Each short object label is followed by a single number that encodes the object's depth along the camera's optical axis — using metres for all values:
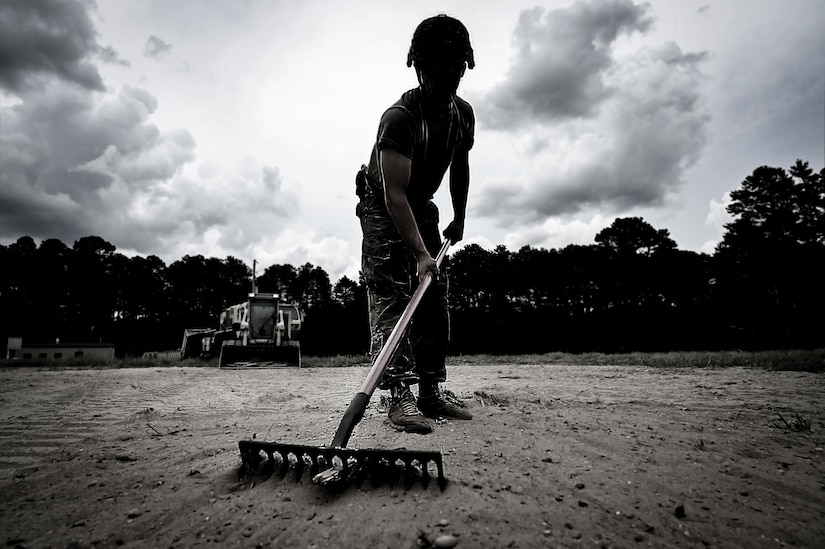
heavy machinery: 12.40
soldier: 2.22
